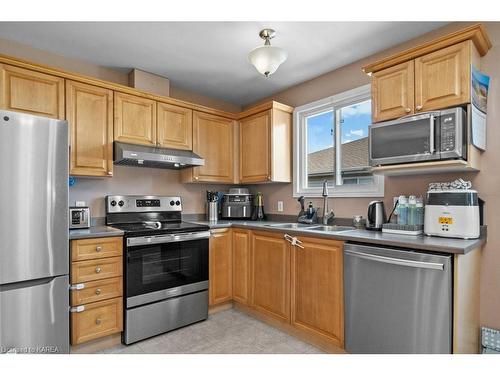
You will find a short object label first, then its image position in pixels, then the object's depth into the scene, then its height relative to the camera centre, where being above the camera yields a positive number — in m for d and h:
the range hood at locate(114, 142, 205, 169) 2.53 +0.30
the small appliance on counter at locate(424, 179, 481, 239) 1.75 -0.14
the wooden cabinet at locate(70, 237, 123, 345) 2.07 -0.74
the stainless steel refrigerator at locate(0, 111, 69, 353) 1.72 -0.29
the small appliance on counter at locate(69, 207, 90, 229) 2.37 -0.24
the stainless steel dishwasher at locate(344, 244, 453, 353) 1.57 -0.67
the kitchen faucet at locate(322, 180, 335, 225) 2.82 -0.20
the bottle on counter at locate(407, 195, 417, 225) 2.07 -0.15
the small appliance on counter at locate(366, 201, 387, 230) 2.27 -0.21
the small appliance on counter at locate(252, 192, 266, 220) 3.46 -0.24
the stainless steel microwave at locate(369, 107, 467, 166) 1.77 +0.34
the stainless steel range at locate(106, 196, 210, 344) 2.30 -0.70
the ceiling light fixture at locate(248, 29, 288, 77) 2.07 +0.96
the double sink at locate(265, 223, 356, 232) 2.56 -0.35
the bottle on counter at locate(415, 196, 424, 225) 2.05 -0.17
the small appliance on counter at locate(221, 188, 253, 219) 3.40 -0.19
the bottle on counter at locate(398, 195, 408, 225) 2.12 -0.15
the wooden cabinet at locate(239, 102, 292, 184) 3.11 +0.49
